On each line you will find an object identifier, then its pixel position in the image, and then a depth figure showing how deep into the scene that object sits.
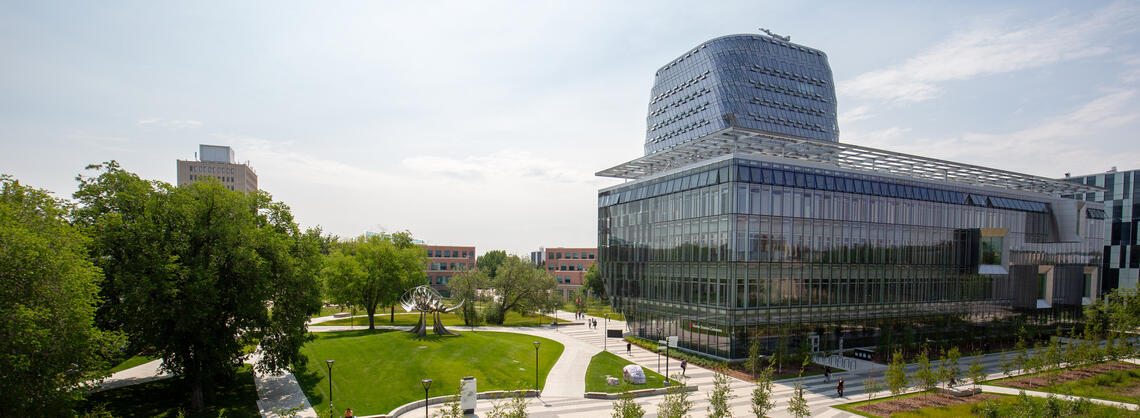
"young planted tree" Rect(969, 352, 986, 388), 32.03
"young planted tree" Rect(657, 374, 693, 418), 18.55
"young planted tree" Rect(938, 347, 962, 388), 32.07
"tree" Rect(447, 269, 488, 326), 64.25
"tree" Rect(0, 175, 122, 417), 17.53
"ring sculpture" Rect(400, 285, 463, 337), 48.28
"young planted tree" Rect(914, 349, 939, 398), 30.39
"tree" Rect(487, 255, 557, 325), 69.06
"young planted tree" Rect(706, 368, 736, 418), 20.83
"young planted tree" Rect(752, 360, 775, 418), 23.45
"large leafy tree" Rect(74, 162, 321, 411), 24.89
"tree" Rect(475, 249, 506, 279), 144.45
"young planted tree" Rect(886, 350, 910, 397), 29.58
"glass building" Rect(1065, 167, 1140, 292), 71.38
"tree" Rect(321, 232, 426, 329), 58.88
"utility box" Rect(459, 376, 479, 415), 28.16
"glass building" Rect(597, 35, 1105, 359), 41.31
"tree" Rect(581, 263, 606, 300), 96.81
